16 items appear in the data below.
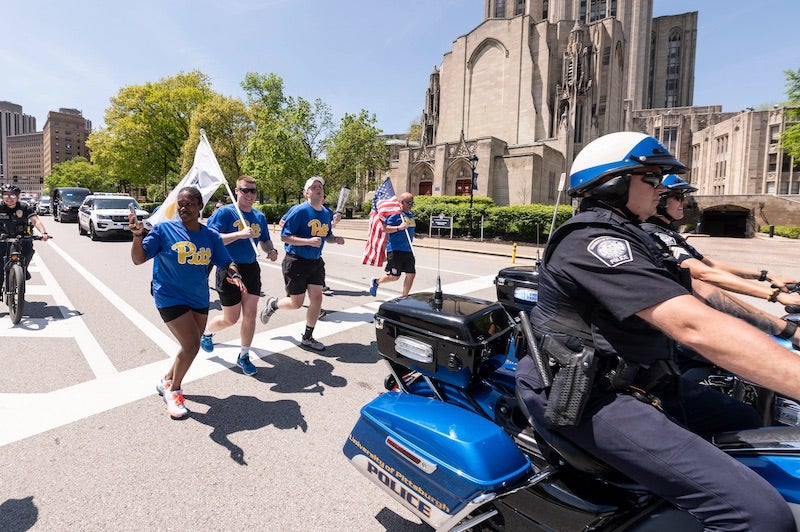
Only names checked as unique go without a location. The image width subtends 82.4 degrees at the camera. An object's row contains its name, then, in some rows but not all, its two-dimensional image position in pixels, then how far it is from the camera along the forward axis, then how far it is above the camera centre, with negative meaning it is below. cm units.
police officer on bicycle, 691 -3
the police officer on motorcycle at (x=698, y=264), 318 -21
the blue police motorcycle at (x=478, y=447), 168 -94
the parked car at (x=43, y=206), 4218 +95
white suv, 1880 +15
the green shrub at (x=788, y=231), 3253 +71
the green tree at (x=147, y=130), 4600 +911
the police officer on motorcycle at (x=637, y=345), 143 -37
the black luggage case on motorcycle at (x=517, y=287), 409 -51
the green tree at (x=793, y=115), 2591 +727
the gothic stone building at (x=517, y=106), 3944 +1273
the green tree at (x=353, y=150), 3881 +658
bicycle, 639 -88
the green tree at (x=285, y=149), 3497 +599
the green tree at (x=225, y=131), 4028 +825
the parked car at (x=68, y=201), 2947 +105
